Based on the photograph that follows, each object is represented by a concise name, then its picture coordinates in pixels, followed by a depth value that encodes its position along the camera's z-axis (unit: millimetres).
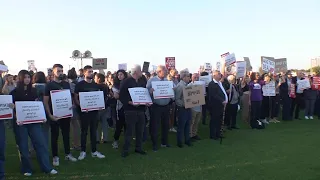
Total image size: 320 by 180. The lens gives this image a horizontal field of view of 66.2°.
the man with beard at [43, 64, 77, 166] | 5229
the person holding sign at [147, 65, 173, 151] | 6456
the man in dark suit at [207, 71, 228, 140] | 7720
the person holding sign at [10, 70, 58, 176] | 4728
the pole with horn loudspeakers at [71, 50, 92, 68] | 17843
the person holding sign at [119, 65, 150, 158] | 5915
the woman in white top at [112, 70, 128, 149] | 6684
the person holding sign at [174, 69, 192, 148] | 6923
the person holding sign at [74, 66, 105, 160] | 5733
